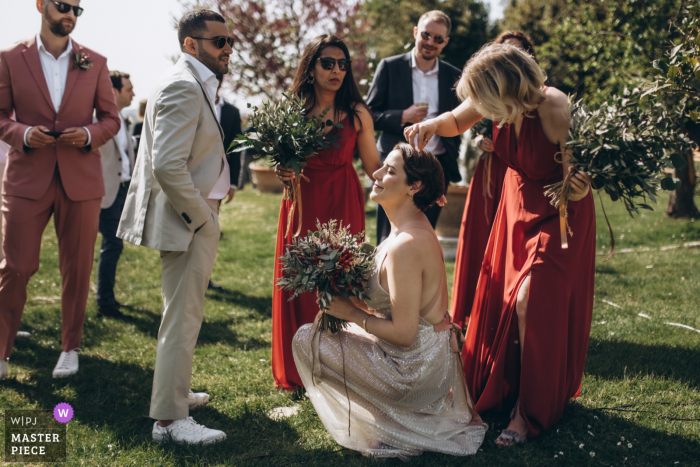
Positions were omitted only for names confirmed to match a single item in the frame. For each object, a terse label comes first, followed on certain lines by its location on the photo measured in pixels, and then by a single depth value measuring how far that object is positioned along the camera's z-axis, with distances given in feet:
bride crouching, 10.46
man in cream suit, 10.59
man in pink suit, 13.91
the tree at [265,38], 58.39
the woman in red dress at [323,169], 13.76
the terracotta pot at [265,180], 57.77
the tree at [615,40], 27.43
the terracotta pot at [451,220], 28.53
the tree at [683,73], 12.11
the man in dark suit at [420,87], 17.90
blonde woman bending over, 10.64
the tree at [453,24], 76.58
